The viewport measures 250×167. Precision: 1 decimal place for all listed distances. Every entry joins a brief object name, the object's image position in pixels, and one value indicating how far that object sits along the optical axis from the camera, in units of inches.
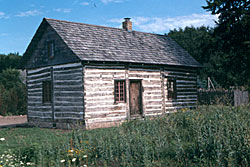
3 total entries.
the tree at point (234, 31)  735.7
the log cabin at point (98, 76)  648.4
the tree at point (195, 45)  1688.0
